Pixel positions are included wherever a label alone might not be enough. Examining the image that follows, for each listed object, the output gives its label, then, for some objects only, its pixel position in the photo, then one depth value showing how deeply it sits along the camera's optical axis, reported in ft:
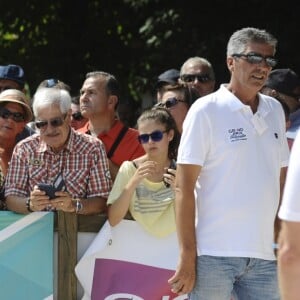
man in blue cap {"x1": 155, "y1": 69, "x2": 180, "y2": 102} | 47.70
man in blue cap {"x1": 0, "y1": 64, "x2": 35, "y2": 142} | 48.16
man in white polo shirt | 29.43
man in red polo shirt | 42.70
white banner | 37.37
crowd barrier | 37.88
